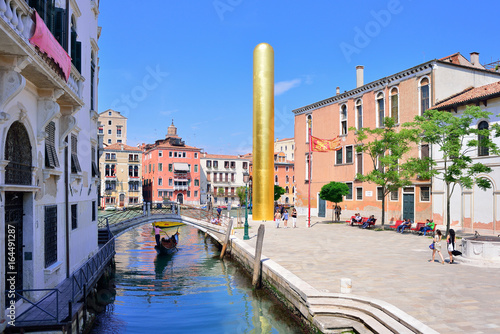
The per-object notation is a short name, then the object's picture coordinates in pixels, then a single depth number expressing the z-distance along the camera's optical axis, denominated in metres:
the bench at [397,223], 25.56
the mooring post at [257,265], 15.16
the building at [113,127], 78.81
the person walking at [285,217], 28.51
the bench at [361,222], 29.67
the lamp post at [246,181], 22.66
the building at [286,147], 89.44
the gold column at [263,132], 32.97
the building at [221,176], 78.56
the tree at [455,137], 20.27
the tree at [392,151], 24.94
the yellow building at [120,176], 69.75
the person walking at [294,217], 28.64
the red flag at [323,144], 29.91
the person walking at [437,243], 14.24
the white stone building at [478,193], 22.31
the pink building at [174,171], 71.00
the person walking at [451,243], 14.06
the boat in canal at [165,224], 44.02
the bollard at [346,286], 10.09
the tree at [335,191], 31.67
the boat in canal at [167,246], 27.16
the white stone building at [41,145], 7.52
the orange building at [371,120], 27.84
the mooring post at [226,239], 23.74
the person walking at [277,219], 27.94
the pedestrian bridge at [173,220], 24.91
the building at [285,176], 78.31
